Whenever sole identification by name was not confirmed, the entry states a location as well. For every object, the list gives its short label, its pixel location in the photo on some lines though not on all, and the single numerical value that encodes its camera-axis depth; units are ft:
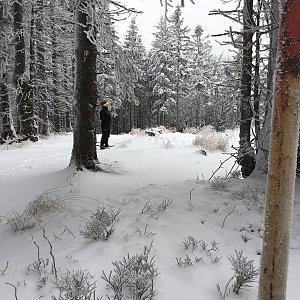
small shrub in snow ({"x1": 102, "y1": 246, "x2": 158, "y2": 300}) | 7.45
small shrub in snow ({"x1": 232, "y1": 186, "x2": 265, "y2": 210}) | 14.87
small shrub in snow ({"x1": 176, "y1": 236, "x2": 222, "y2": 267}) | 9.09
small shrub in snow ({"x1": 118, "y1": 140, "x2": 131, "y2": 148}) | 34.94
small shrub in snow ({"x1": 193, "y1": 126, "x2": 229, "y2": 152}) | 34.62
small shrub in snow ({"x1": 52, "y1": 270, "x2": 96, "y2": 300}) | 7.06
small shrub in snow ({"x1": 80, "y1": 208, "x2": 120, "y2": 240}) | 10.41
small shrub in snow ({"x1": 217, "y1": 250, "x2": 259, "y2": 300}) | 7.90
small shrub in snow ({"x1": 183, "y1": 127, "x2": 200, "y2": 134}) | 74.49
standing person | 35.88
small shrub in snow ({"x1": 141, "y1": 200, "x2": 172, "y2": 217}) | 12.95
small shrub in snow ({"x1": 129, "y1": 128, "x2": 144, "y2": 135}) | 59.33
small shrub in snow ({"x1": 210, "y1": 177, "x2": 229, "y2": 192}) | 16.93
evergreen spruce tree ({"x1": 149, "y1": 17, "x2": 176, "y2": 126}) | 120.57
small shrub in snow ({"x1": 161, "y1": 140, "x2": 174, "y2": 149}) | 33.65
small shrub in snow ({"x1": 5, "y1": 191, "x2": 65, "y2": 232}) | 11.81
